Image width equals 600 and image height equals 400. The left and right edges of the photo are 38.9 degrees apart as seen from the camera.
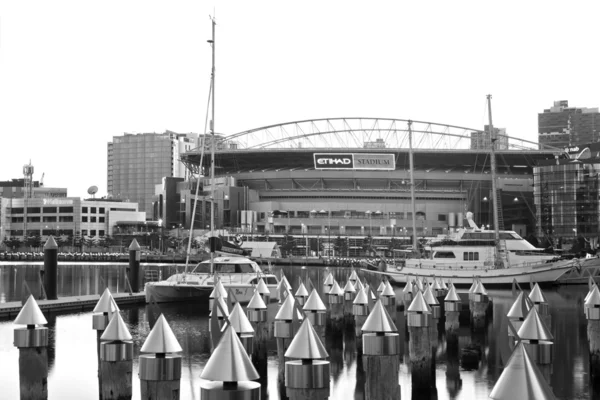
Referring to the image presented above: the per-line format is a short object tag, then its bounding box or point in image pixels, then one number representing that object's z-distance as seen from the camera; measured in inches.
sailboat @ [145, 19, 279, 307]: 1977.1
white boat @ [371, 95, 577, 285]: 2824.8
